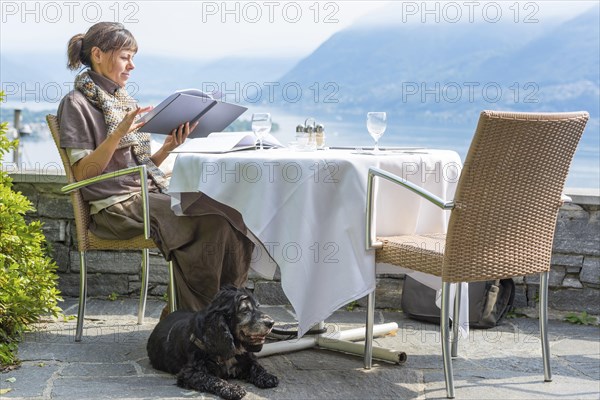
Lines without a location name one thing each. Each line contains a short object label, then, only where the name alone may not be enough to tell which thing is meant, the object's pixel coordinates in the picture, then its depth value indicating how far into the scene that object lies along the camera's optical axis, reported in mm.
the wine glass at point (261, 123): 2824
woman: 2850
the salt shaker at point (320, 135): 2979
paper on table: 2772
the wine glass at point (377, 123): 2832
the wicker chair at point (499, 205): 2318
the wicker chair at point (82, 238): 3062
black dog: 2391
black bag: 3471
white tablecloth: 2531
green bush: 3055
